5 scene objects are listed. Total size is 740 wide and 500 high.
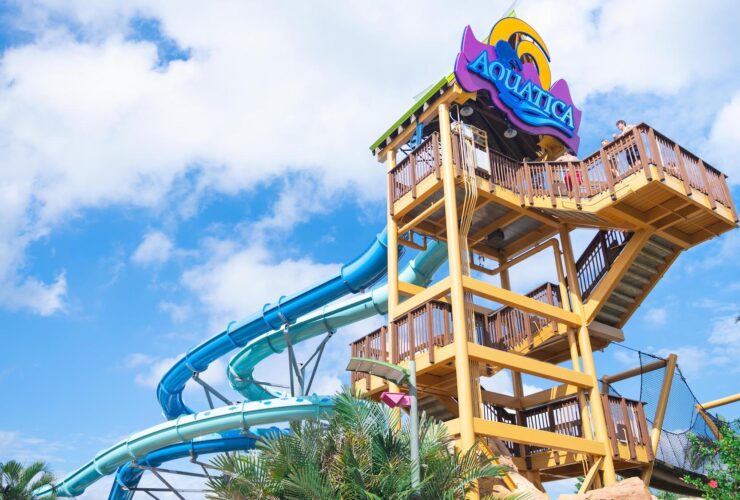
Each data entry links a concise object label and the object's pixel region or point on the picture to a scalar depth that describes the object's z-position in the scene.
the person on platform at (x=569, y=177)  16.86
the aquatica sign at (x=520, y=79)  17.91
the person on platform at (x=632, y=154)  15.28
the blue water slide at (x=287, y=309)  22.86
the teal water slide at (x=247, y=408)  22.08
